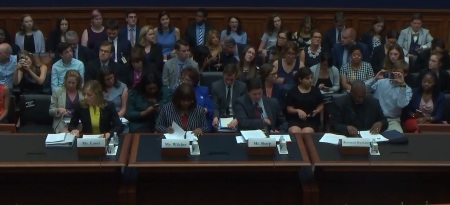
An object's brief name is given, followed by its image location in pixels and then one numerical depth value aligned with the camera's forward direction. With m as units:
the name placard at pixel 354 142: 5.11
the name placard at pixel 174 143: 5.02
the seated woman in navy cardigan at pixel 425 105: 6.62
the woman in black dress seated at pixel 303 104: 6.64
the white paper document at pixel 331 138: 5.41
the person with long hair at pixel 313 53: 8.04
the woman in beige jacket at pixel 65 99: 6.33
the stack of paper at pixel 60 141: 5.21
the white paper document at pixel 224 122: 6.02
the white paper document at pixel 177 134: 5.25
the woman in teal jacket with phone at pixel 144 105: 6.45
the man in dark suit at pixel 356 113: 6.02
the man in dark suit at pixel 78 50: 7.95
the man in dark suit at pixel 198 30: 9.28
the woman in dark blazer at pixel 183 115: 5.79
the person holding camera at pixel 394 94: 6.67
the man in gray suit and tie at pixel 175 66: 7.43
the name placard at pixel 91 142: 5.00
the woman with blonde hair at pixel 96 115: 5.77
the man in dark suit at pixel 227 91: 6.64
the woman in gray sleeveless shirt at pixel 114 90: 6.50
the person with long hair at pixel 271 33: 9.14
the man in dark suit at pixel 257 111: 6.02
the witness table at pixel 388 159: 4.99
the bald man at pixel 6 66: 7.30
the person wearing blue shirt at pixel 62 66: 7.21
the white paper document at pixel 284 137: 5.38
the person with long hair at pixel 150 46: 8.05
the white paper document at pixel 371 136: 5.42
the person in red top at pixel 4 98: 6.64
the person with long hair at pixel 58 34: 8.93
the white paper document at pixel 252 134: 5.31
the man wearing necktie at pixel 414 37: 9.27
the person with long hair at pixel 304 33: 9.14
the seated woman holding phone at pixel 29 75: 7.20
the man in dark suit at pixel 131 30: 9.02
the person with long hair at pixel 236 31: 9.10
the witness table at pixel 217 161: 4.94
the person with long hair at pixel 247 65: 7.20
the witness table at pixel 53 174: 4.95
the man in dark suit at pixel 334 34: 9.34
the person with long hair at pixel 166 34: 9.03
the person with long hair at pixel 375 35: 9.10
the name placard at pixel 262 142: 5.07
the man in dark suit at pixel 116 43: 8.23
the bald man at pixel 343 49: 8.36
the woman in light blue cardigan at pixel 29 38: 9.00
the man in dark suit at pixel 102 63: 7.31
